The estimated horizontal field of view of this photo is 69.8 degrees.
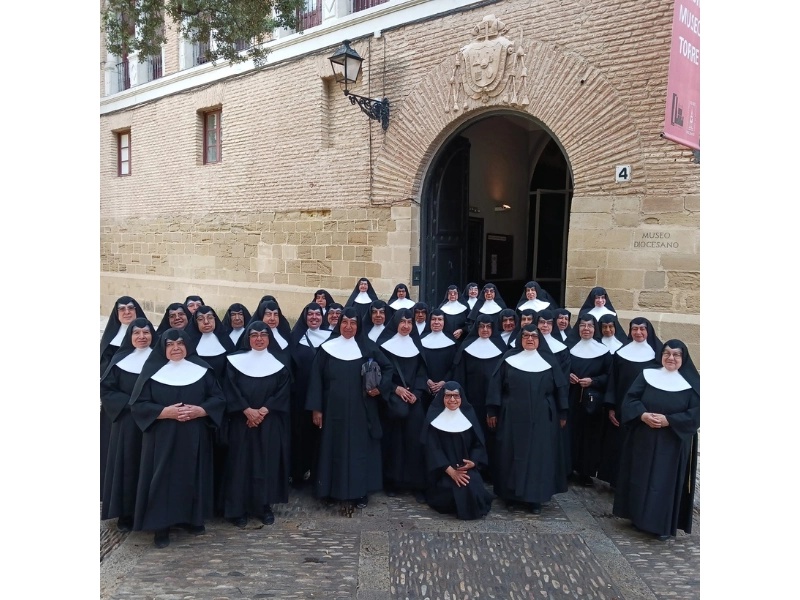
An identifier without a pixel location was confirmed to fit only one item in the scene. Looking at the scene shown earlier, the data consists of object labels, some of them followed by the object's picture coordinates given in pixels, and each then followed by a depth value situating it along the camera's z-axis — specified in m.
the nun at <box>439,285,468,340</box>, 7.64
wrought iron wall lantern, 9.00
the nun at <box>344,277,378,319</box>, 8.62
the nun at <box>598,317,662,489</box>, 4.97
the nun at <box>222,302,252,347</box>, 5.86
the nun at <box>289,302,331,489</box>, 5.23
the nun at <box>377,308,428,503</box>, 5.03
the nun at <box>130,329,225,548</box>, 4.03
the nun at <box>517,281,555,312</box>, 7.57
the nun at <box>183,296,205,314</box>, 6.61
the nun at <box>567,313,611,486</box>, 5.35
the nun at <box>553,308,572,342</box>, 5.98
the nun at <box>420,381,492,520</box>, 4.56
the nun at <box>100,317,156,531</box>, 4.15
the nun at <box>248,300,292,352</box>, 5.39
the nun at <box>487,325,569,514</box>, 4.72
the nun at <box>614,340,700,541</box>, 4.21
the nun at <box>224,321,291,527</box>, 4.45
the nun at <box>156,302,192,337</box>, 5.36
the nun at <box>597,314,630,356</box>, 5.61
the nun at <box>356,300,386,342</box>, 5.98
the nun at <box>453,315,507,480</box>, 5.46
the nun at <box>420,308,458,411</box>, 5.81
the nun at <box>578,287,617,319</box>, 6.93
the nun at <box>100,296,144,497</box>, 4.93
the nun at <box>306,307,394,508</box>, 4.77
